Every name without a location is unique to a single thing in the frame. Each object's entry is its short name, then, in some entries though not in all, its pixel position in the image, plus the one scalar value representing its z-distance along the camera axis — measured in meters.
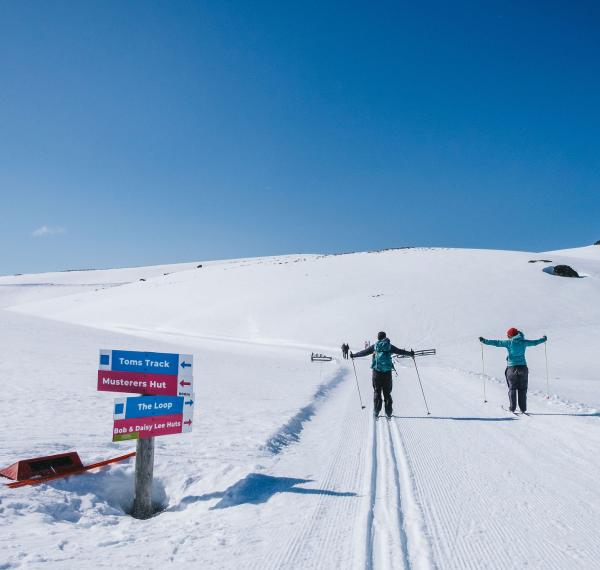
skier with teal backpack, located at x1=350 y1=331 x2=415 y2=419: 8.85
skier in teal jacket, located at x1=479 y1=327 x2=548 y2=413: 9.14
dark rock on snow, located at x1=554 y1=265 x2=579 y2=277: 48.28
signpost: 4.36
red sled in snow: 4.52
